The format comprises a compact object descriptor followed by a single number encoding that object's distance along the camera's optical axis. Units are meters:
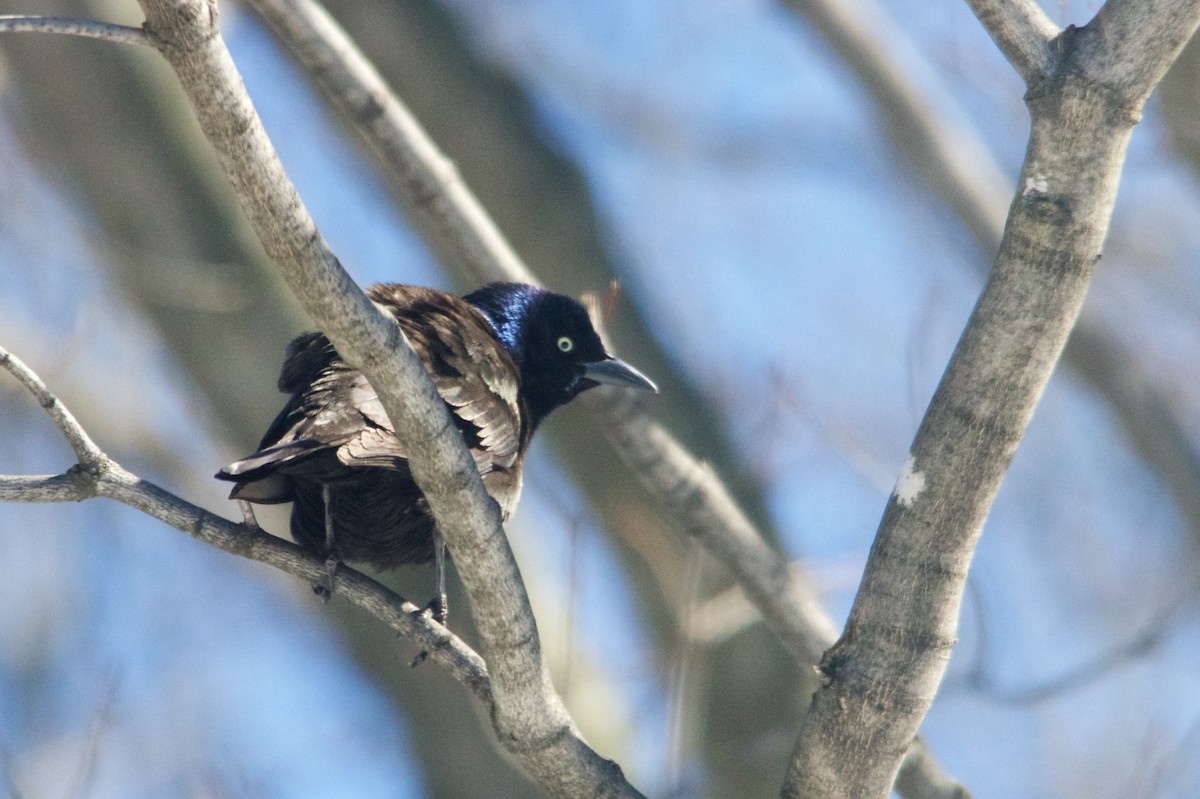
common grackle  5.96
